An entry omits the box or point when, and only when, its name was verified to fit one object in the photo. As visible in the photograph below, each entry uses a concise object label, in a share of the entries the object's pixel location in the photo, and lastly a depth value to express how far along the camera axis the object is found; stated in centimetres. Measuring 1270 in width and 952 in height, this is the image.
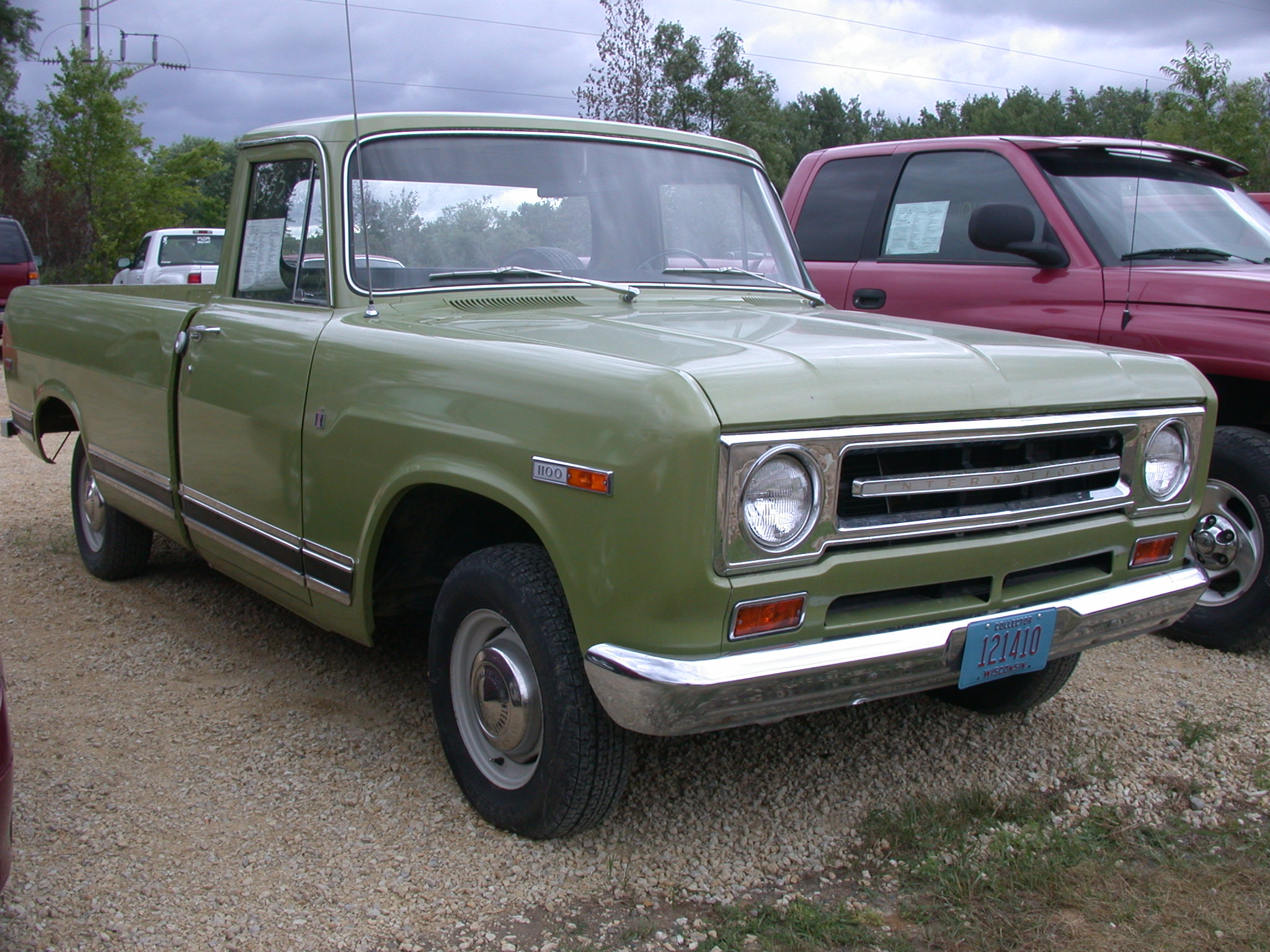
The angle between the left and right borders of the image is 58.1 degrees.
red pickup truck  440
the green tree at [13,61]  3331
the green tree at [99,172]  2270
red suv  1566
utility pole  2392
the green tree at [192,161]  2519
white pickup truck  1523
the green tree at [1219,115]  1438
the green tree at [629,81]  3062
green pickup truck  236
